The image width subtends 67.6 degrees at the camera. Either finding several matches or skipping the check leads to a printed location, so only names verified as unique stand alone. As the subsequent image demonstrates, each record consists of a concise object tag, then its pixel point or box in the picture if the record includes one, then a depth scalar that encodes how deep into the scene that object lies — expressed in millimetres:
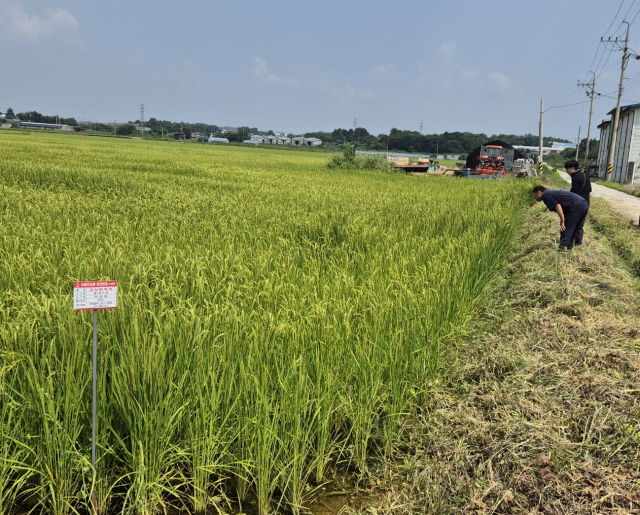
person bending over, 6473
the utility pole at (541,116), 36488
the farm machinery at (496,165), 25169
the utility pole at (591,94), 44844
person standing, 7688
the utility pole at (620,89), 27547
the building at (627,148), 30062
